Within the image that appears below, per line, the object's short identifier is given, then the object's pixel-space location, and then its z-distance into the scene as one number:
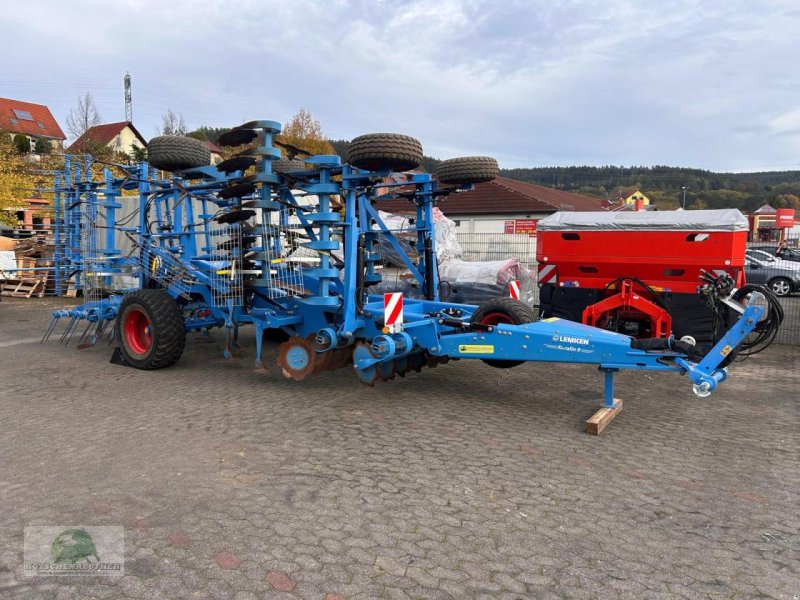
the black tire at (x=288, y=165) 8.18
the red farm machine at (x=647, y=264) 7.93
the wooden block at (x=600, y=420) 5.05
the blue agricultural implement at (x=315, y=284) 5.43
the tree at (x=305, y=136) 28.41
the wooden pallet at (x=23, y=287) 16.62
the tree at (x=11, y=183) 17.47
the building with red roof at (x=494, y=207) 25.98
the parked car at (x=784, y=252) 19.06
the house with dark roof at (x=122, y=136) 54.88
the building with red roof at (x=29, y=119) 60.75
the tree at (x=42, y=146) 38.92
